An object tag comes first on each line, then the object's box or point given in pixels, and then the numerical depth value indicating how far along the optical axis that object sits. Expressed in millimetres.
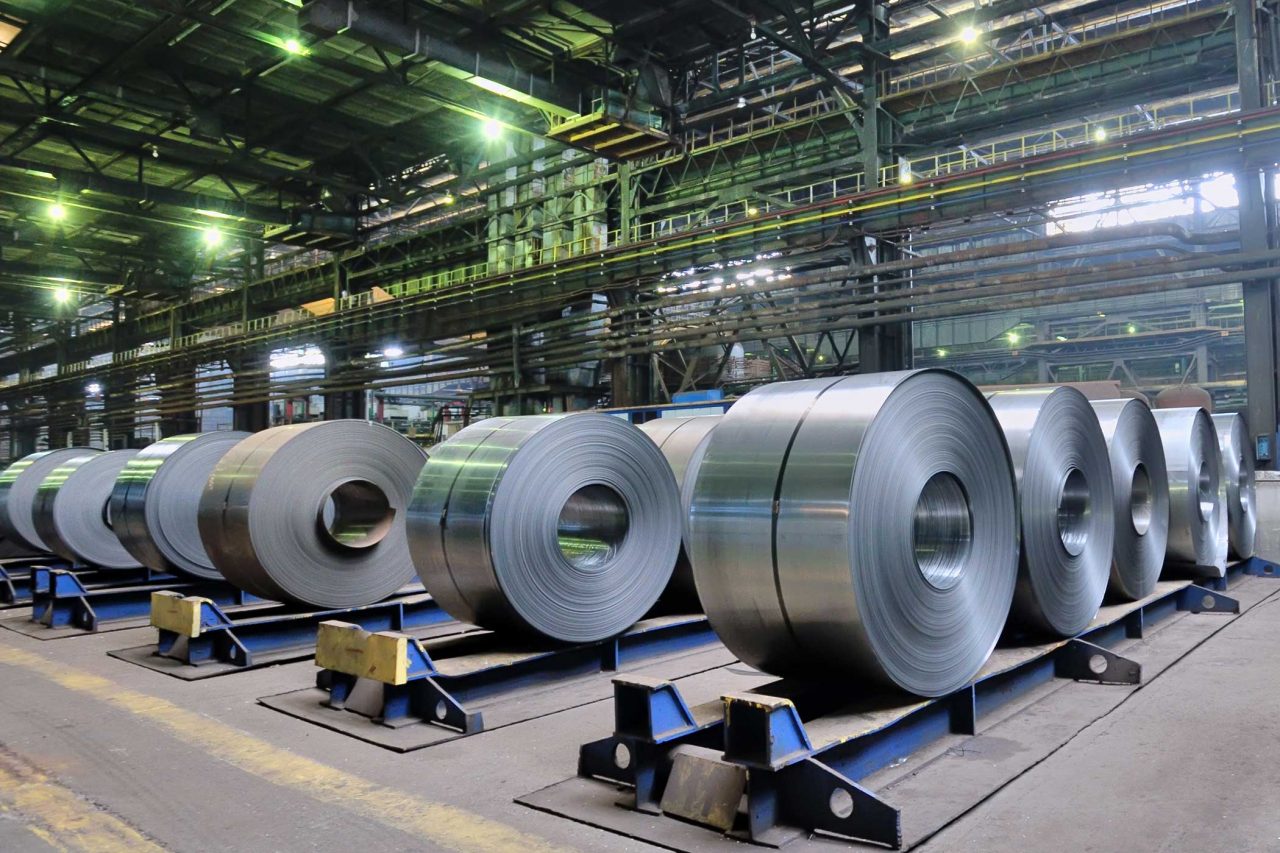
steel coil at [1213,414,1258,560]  8703
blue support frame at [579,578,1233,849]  3045
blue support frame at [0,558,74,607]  8885
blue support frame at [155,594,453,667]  5922
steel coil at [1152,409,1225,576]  7305
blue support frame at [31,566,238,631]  7418
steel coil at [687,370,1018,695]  3555
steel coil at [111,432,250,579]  7797
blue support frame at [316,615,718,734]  4469
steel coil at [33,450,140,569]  9156
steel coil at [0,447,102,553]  10883
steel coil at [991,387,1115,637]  4930
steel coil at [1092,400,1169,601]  6219
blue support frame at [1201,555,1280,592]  9127
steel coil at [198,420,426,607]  6395
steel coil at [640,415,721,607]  6618
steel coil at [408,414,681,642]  5070
